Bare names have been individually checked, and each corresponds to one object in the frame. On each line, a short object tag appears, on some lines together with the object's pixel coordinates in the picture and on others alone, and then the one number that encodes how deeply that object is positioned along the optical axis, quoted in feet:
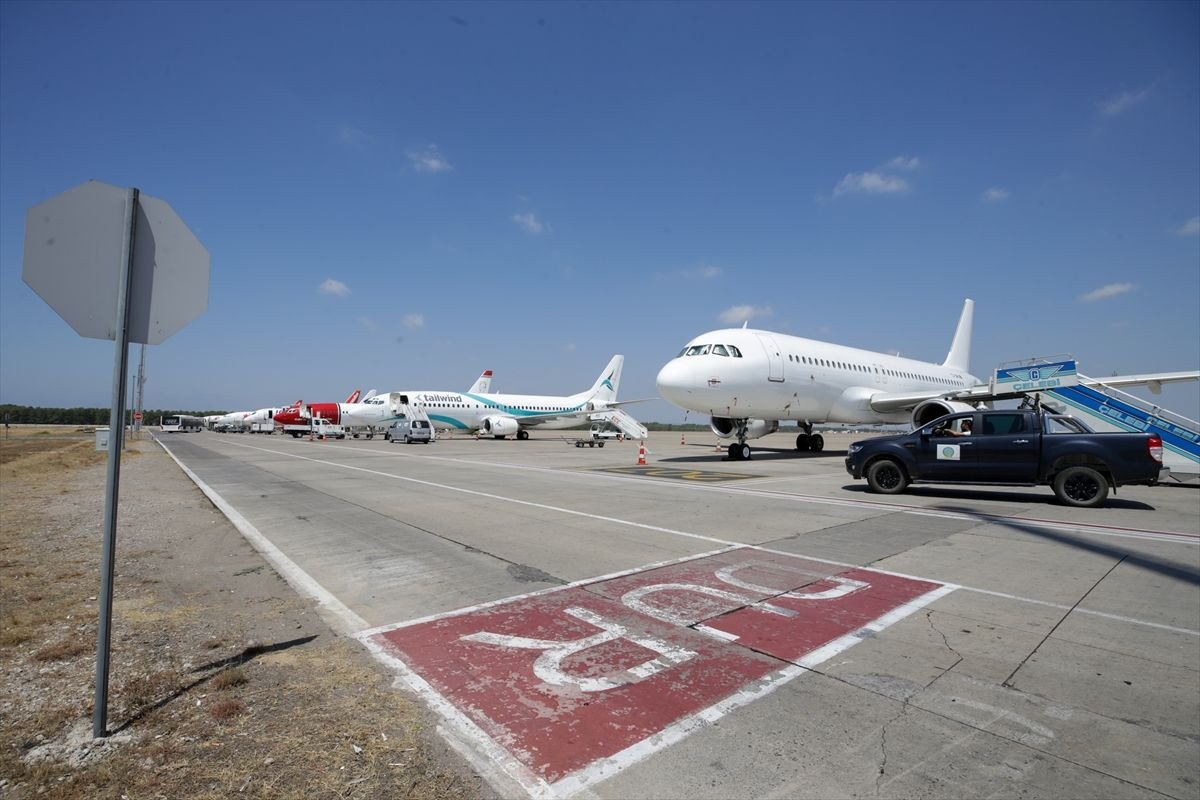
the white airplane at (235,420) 263.76
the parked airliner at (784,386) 64.13
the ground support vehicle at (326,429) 150.92
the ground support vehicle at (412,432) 123.95
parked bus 257.55
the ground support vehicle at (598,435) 121.29
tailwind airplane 146.61
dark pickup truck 33.78
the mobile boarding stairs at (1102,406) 48.44
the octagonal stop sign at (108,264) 10.09
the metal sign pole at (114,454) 9.68
